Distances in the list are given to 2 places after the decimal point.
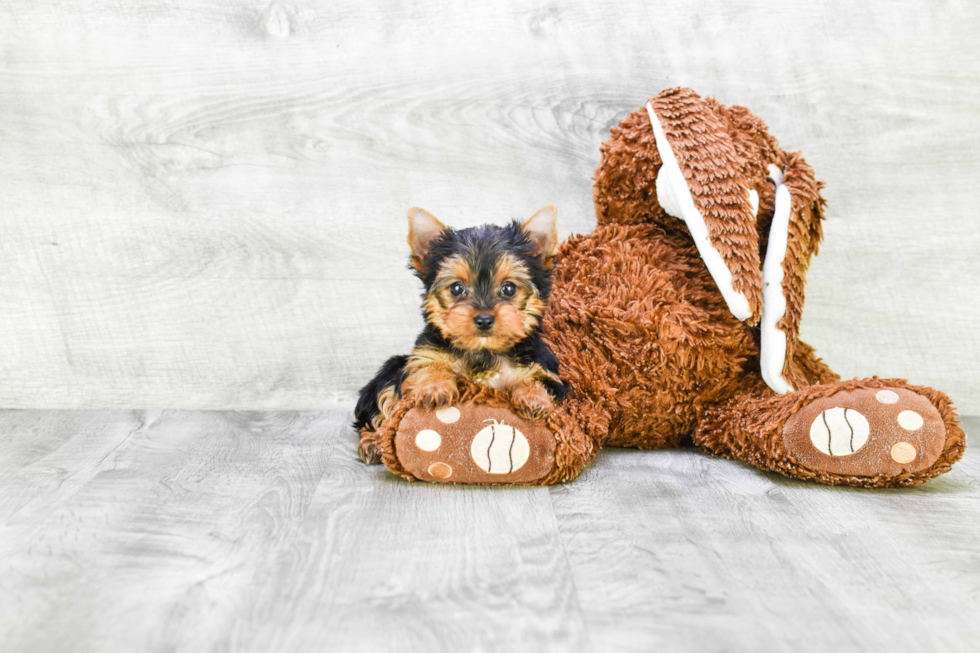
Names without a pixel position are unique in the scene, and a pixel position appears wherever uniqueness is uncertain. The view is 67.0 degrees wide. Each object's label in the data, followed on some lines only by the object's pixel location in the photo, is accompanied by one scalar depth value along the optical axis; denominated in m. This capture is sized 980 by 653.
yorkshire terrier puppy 1.30
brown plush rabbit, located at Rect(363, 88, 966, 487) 1.38
